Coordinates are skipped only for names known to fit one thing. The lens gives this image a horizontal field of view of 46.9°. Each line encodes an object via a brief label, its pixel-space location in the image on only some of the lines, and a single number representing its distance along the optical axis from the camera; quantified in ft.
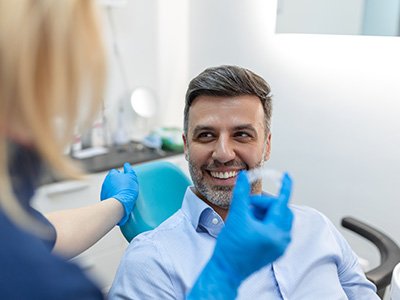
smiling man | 4.19
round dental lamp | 9.19
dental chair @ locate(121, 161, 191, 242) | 5.11
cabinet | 7.09
